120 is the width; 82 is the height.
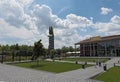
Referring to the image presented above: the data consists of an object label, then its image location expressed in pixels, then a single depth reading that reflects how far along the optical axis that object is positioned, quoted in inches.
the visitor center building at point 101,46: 1200.1
